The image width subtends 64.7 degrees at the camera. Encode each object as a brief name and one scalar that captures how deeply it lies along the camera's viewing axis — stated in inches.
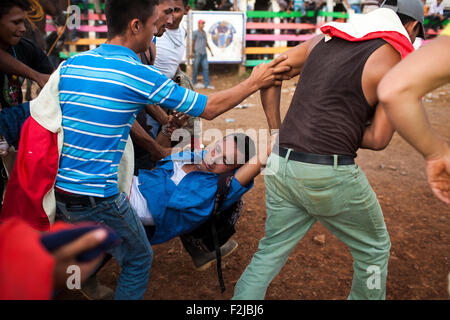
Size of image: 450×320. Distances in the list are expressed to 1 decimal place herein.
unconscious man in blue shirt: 99.5
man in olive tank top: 69.5
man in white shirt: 146.0
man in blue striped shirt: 72.6
